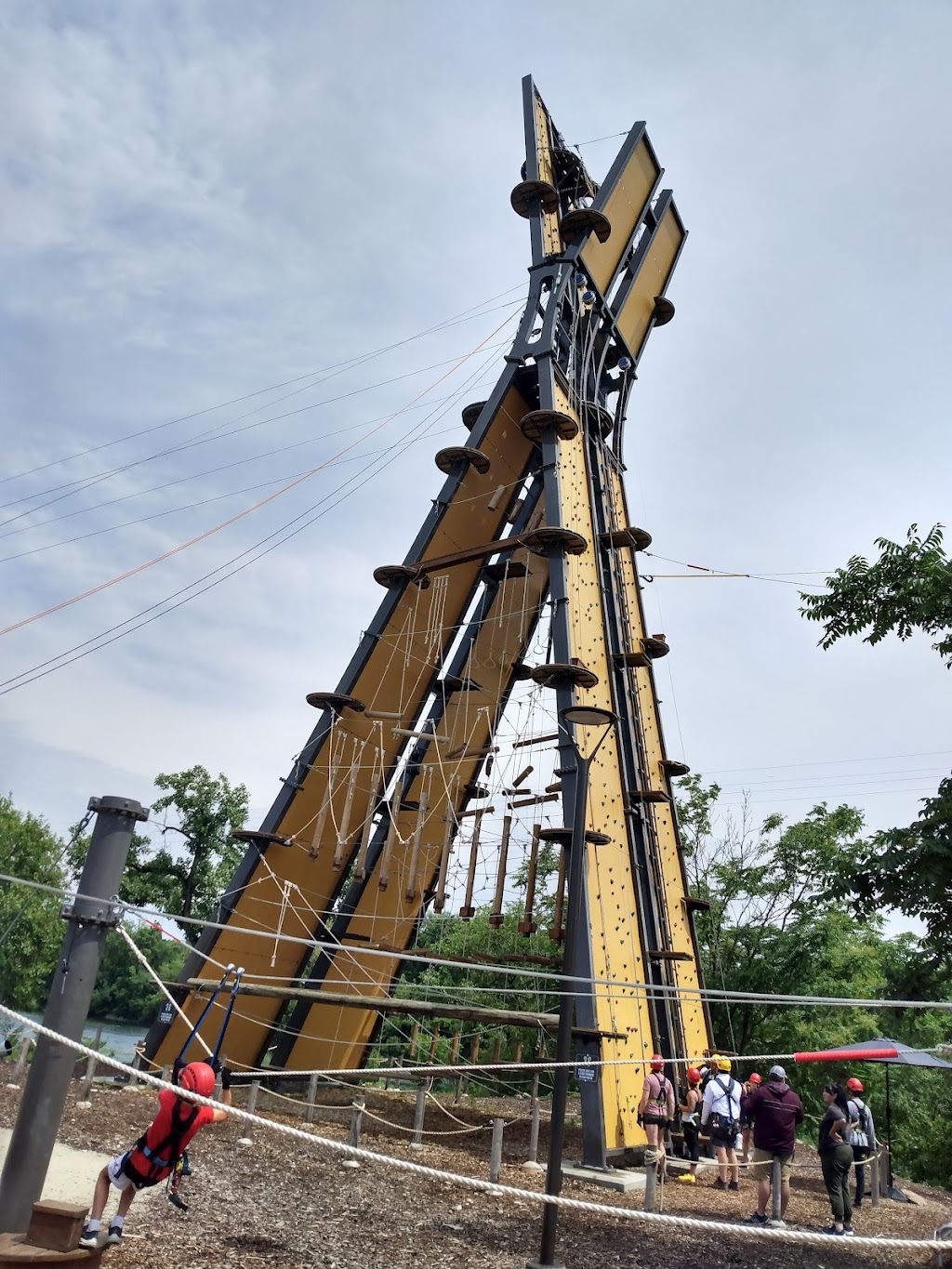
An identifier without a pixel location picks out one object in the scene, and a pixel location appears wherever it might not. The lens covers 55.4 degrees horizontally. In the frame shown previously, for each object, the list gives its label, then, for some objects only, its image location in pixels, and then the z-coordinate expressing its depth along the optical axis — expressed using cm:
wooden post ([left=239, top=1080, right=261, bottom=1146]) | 912
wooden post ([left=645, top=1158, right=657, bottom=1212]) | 798
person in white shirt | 1039
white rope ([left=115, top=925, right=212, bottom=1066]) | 424
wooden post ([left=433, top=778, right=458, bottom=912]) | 1277
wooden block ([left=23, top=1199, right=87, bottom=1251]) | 405
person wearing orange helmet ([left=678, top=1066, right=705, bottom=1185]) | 1165
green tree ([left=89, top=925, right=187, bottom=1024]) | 4872
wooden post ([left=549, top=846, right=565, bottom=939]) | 1212
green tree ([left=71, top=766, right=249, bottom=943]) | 3669
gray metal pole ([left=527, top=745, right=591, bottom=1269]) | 565
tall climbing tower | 1287
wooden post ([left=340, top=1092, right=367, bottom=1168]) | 938
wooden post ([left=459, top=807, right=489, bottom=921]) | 1243
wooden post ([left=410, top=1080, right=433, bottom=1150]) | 1075
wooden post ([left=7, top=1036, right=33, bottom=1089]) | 1185
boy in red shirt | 471
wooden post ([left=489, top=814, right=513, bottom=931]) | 1205
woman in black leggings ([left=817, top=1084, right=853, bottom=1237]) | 829
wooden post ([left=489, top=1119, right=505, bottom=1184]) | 838
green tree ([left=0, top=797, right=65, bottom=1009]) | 3528
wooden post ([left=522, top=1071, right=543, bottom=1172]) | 988
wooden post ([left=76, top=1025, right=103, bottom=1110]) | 1056
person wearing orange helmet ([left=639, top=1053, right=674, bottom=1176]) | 1057
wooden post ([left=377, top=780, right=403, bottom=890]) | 1341
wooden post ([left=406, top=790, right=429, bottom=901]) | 1235
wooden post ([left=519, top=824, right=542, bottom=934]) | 1175
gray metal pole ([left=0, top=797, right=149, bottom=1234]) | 417
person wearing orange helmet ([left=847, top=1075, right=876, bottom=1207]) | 1037
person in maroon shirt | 857
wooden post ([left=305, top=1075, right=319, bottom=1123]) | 1201
